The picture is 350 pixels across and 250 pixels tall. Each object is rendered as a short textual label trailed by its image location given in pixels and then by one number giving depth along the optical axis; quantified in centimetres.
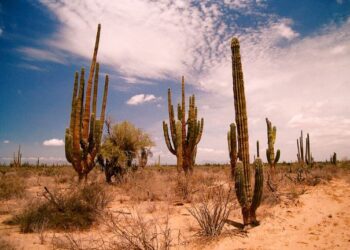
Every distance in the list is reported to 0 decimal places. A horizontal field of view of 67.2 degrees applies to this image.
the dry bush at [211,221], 562
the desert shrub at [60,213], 632
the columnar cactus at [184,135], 1289
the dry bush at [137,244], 418
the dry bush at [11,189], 998
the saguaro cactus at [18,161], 2950
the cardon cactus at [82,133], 992
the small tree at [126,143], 1459
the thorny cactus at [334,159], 2566
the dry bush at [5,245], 464
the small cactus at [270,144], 1427
